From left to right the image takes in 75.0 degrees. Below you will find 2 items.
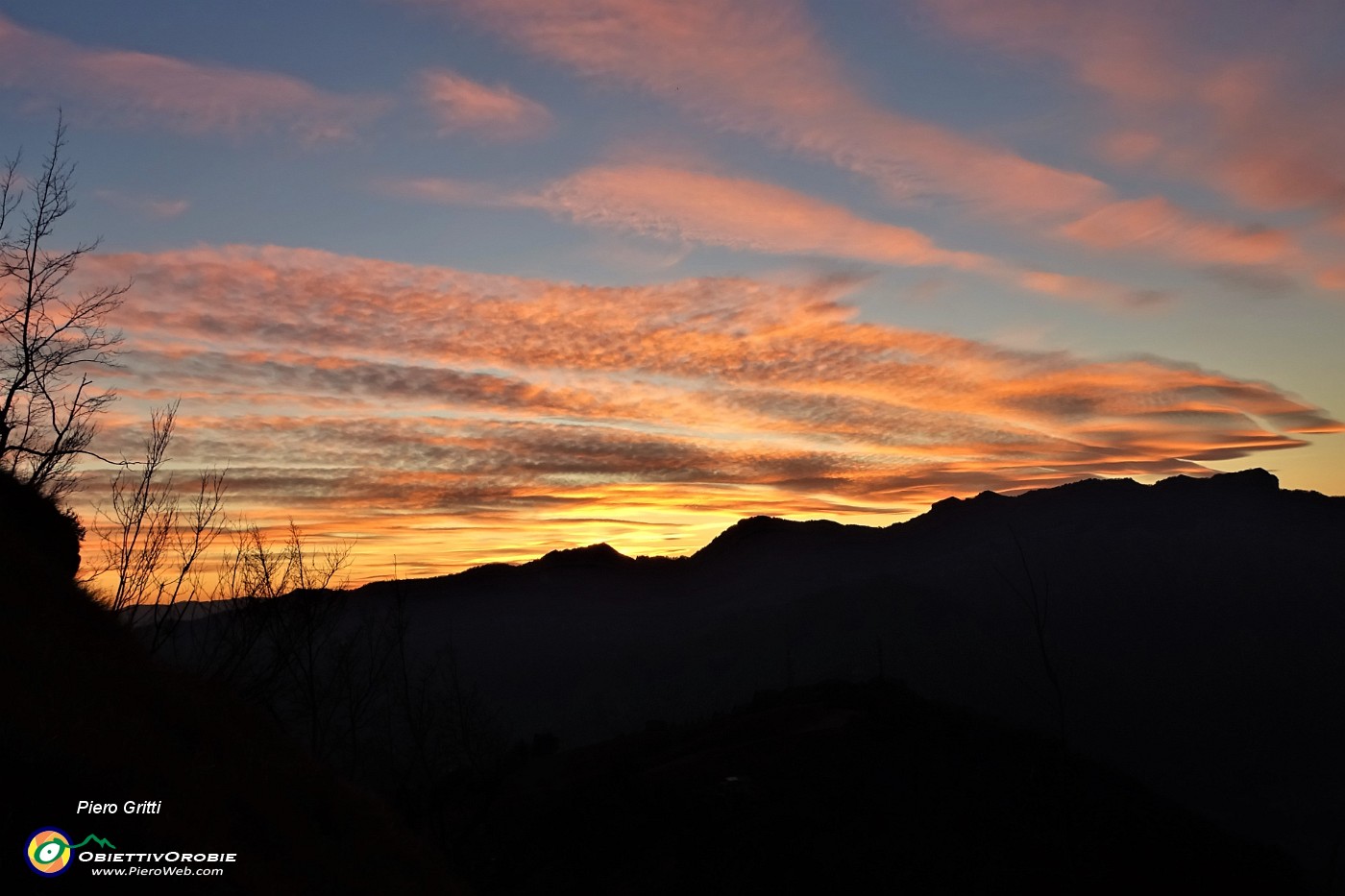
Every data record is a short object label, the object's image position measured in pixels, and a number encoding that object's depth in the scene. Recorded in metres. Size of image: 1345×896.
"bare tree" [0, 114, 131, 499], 24.17
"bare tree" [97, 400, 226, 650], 30.38
